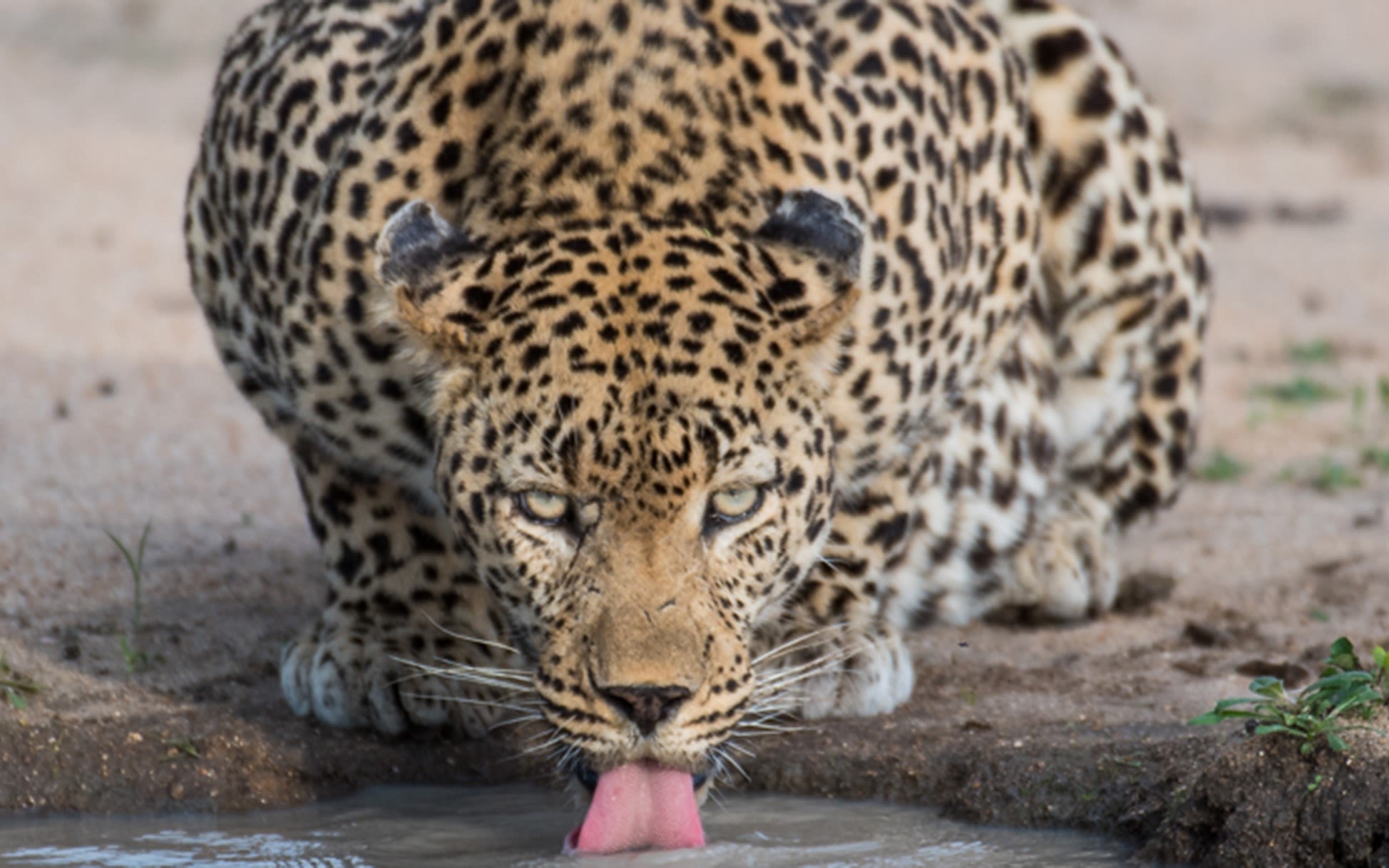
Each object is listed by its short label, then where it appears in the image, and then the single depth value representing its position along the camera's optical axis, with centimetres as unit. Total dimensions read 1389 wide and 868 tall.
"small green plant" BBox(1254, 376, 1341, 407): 1864
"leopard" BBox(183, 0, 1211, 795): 902
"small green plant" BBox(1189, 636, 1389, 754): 850
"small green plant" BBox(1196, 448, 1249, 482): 1652
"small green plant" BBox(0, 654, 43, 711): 1084
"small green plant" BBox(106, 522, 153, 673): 1170
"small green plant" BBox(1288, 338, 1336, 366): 2014
